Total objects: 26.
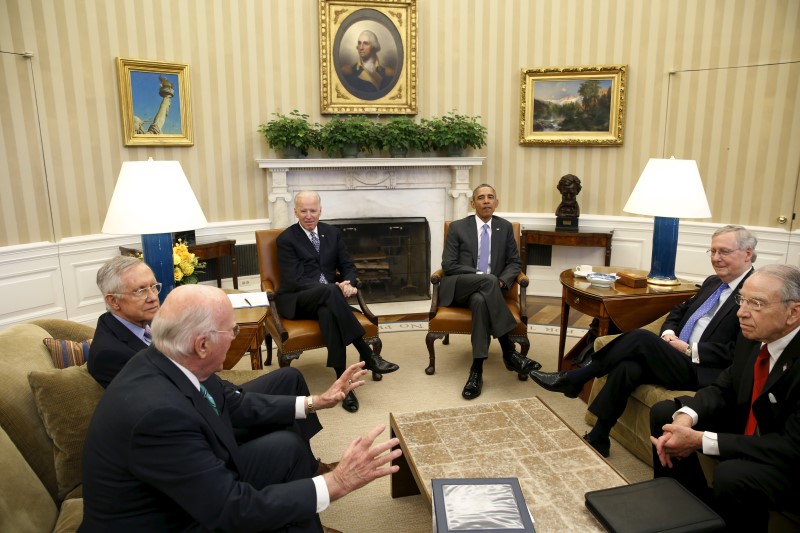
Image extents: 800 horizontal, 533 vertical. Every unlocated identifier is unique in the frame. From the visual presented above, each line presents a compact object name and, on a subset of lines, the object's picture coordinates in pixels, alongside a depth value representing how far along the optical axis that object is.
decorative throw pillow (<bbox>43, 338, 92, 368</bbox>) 2.44
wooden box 3.98
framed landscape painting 6.30
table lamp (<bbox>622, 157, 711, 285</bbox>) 3.86
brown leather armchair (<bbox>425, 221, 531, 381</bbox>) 4.23
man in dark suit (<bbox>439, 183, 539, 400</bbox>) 4.10
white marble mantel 6.11
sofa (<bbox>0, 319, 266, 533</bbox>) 1.86
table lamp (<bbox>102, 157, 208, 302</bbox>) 2.89
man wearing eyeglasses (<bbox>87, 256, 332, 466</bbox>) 2.22
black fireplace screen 6.42
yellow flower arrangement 3.54
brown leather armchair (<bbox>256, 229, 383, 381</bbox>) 3.87
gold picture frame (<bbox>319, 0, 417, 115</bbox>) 6.16
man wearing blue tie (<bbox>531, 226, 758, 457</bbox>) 3.01
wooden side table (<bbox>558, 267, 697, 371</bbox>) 3.77
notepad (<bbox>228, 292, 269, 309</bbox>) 3.71
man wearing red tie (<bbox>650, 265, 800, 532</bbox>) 2.03
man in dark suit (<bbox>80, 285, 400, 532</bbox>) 1.55
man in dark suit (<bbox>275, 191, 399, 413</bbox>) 3.94
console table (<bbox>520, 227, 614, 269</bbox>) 6.19
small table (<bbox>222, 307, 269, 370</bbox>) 3.35
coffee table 2.08
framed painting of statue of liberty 5.50
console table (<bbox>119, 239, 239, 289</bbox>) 5.60
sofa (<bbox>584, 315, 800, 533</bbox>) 3.00
